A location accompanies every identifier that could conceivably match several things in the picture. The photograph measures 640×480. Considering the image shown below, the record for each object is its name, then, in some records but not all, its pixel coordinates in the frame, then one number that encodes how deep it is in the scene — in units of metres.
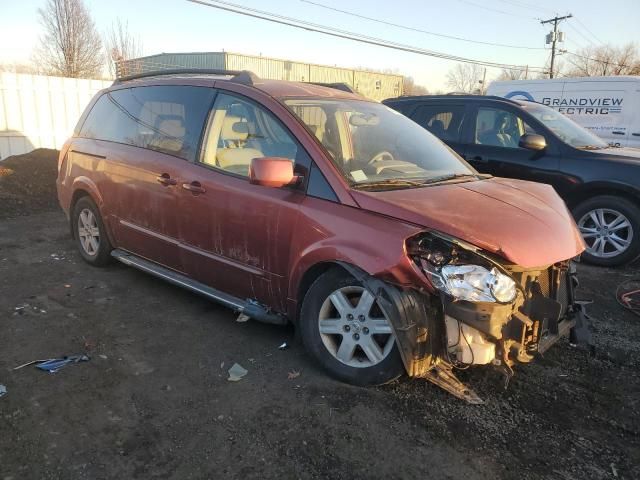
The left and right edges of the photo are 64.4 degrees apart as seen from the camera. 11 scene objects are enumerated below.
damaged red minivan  2.80
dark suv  5.89
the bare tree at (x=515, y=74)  48.37
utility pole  40.69
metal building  28.84
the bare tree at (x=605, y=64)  46.45
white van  10.15
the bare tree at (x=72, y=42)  28.02
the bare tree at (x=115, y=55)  31.17
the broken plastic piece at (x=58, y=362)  3.27
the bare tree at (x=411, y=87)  59.99
